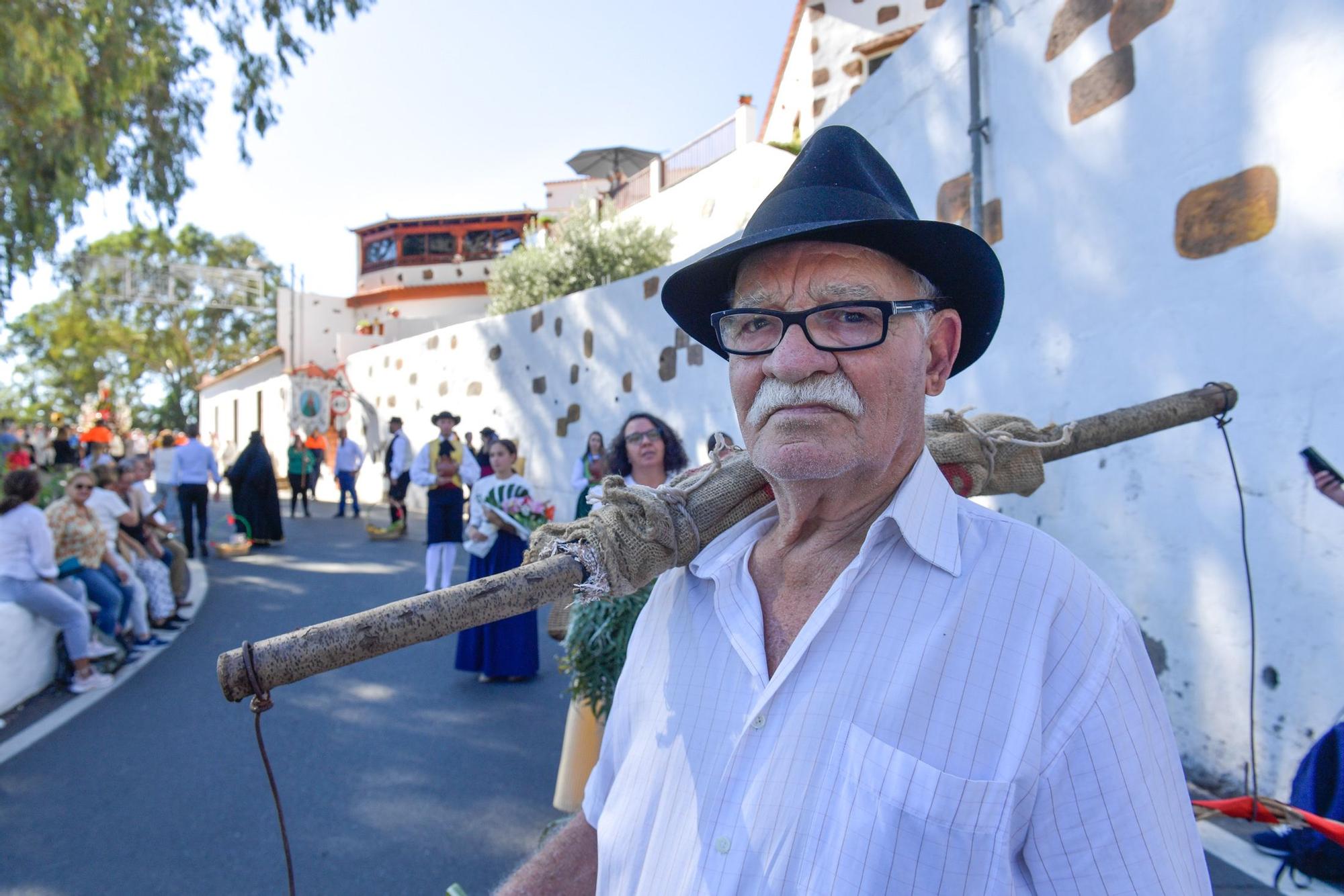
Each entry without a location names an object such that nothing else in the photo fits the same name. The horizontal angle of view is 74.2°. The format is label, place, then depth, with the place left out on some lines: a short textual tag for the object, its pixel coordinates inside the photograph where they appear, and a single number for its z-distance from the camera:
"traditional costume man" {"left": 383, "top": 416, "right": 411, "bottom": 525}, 14.34
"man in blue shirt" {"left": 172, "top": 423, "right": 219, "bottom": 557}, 11.34
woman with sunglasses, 6.52
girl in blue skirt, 5.96
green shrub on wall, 14.24
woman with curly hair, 3.39
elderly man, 1.08
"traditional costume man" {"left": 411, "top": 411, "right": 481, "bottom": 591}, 8.38
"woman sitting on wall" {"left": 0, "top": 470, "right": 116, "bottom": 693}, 5.85
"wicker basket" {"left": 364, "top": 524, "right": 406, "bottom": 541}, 12.52
